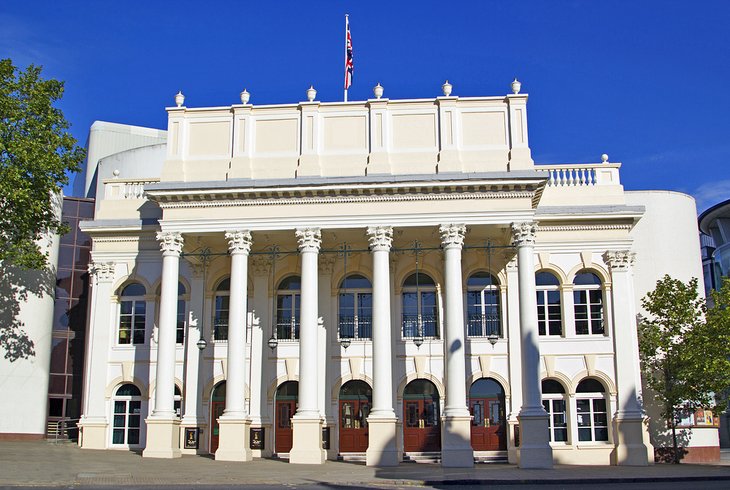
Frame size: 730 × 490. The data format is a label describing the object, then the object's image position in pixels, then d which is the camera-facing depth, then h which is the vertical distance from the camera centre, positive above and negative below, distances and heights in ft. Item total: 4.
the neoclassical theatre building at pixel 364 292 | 88.69 +13.68
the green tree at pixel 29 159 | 91.40 +27.88
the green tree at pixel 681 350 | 90.74 +6.35
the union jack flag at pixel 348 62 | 100.23 +41.53
